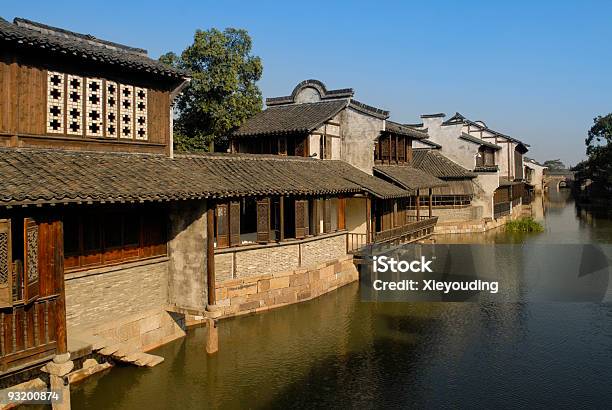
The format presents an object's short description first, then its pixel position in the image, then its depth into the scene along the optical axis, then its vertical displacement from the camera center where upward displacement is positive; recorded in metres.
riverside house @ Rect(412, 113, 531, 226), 41.97 +3.89
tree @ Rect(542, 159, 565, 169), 169.25 +11.14
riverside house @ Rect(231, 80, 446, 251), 26.02 +3.19
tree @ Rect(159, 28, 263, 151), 33.00 +7.00
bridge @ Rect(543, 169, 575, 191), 106.00 +3.67
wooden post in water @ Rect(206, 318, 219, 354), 14.48 -3.72
